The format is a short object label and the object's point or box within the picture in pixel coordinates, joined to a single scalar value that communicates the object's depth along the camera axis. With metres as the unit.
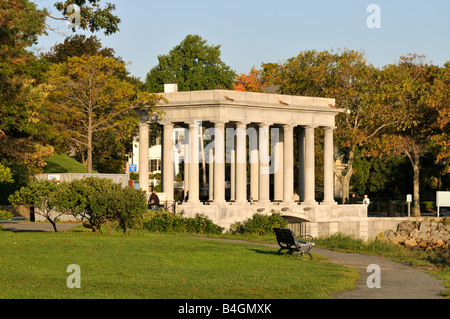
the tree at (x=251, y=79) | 123.96
